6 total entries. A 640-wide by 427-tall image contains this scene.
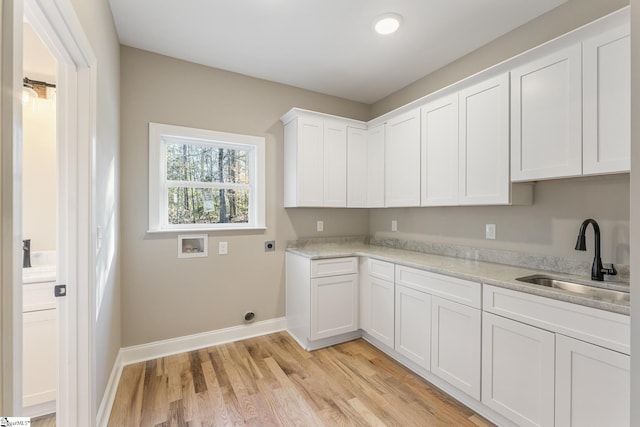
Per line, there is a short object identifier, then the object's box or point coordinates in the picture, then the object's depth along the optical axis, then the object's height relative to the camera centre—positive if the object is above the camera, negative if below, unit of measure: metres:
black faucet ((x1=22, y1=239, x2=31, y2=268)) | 1.92 -0.30
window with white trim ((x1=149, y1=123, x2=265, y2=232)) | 2.63 +0.32
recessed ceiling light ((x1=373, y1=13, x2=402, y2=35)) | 2.12 +1.46
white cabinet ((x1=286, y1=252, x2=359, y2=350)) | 2.70 -0.88
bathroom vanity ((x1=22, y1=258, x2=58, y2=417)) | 1.73 -0.83
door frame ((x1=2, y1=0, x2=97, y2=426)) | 1.44 -0.14
